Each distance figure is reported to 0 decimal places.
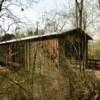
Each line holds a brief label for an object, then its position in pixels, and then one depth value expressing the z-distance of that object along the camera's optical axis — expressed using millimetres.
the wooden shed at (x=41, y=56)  5932
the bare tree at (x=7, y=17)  11589
